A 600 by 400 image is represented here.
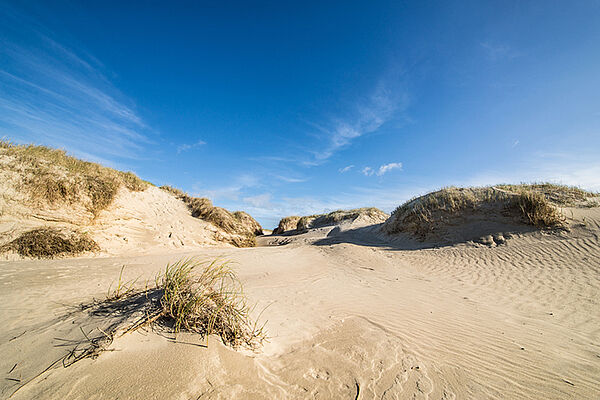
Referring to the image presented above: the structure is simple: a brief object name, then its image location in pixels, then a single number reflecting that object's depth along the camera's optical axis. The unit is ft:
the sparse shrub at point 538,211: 27.58
